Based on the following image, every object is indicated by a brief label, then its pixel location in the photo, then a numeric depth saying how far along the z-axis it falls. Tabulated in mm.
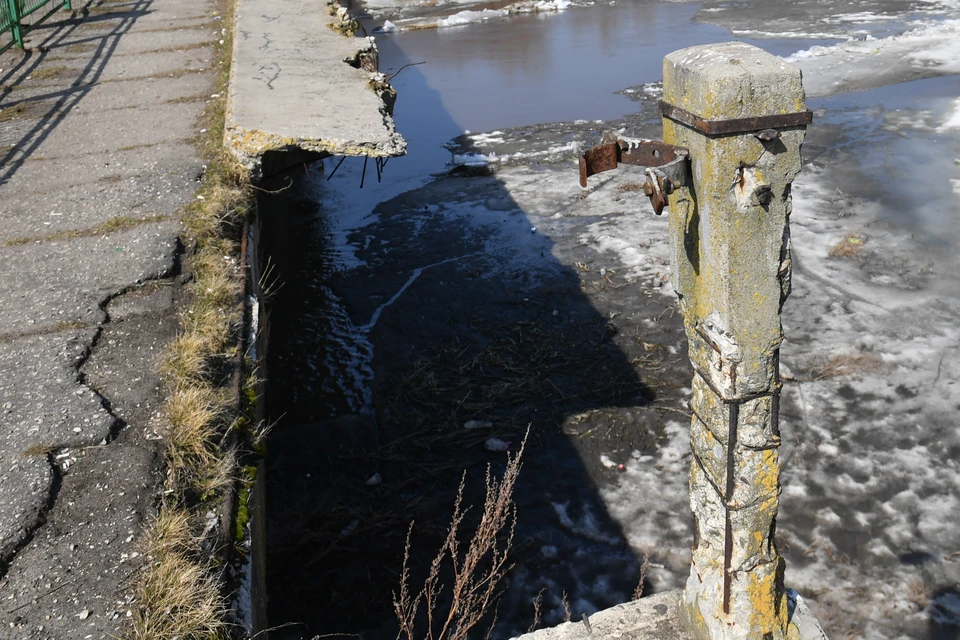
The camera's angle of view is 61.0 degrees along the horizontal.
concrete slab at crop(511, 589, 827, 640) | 2717
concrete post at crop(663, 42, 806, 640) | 1932
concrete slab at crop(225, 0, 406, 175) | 5004
